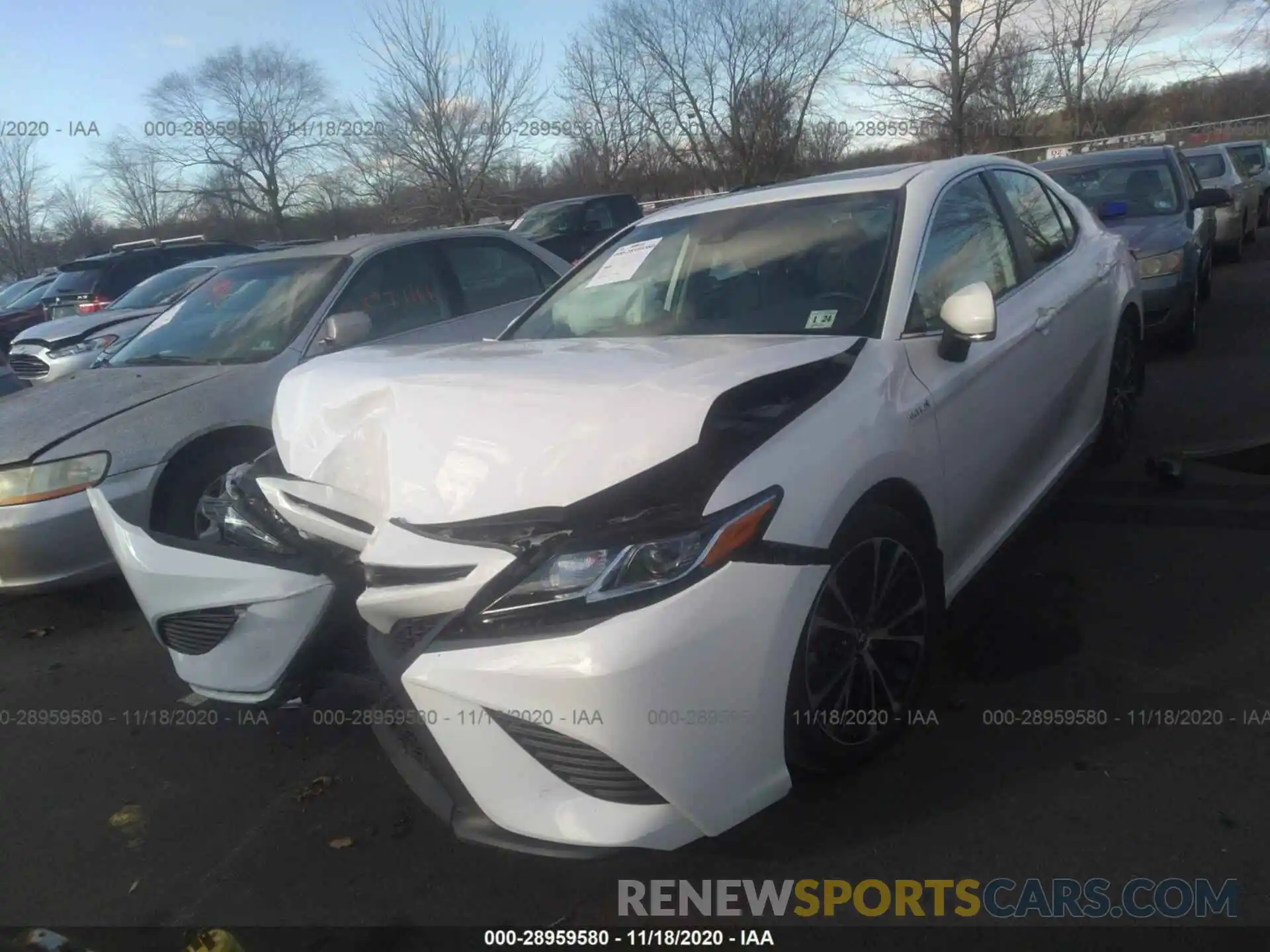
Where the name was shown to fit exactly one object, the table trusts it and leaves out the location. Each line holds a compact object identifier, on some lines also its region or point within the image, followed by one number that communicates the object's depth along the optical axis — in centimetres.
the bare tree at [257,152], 2759
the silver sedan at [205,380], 427
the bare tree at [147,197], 2995
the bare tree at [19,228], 2952
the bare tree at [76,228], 3412
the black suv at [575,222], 1530
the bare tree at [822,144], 2103
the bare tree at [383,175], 2023
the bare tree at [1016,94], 1998
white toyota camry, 215
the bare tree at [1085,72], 2486
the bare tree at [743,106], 2055
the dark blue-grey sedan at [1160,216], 744
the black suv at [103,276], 1277
